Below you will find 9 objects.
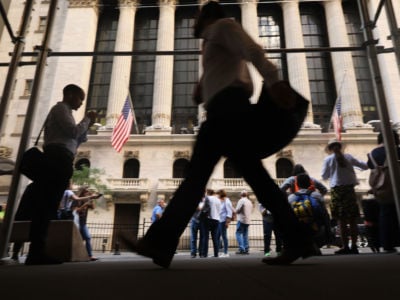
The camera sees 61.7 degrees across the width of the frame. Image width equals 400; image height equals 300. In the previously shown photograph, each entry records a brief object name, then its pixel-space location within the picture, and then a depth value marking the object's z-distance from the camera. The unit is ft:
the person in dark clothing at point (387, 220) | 14.53
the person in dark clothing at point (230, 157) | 6.76
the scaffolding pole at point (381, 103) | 10.79
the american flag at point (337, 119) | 52.01
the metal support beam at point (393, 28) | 11.60
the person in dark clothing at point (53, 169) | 10.19
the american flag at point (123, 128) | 52.80
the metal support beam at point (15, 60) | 11.87
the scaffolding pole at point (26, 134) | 10.73
